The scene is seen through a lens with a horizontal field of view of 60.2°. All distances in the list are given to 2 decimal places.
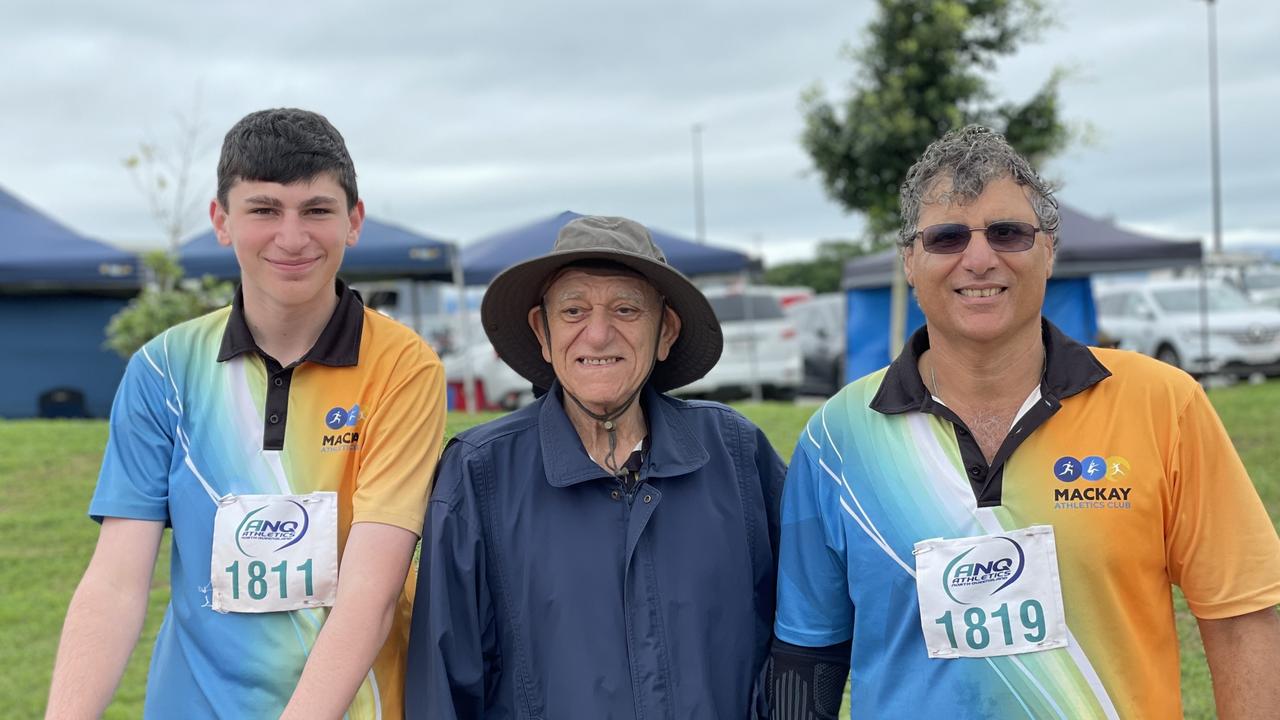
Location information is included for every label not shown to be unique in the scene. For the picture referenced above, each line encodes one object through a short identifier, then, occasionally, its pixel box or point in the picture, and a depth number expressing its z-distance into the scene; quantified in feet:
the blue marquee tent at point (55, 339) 49.03
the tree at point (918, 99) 44.70
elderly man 7.16
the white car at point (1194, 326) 47.26
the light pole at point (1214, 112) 88.58
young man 7.05
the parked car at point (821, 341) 52.70
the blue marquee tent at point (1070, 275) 37.37
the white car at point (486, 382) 44.29
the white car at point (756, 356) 46.44
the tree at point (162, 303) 39.65
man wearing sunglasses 6.64
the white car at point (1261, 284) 69.13
